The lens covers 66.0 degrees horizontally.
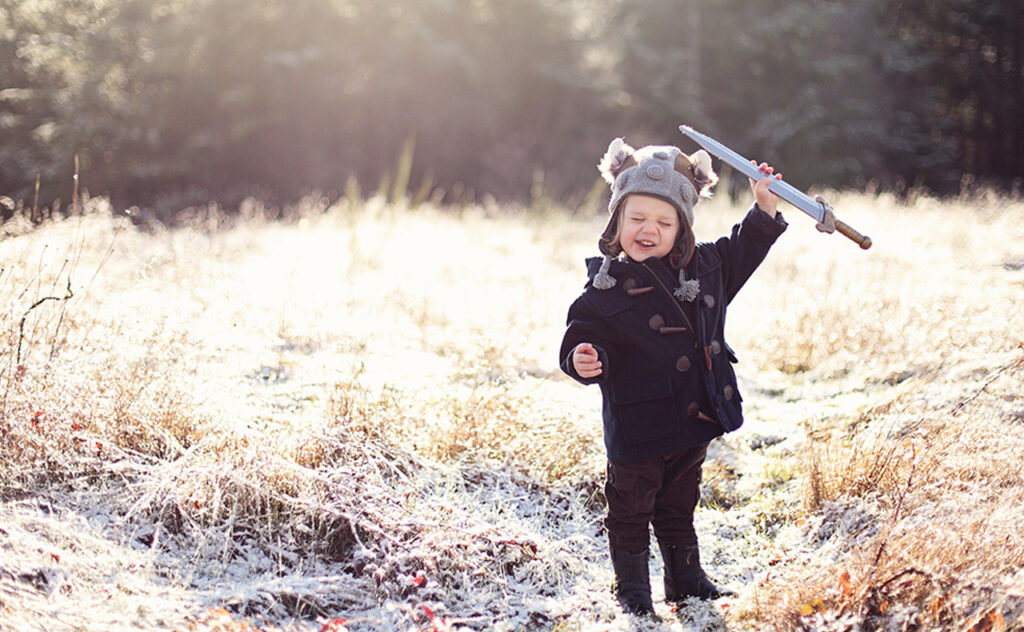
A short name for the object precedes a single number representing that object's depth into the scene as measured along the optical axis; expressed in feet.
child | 8.82
